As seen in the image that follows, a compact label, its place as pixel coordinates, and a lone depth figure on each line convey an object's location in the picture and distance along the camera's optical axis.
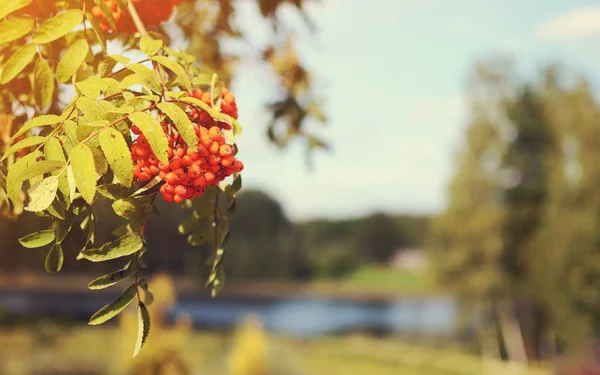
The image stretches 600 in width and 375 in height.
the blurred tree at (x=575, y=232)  18.58
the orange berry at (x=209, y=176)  1.34
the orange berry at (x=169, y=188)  1.33
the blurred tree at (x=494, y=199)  20.31
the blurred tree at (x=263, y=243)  38.78
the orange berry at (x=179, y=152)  1.33
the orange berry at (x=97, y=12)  1.62
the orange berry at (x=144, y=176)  1.36
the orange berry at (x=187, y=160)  1.32
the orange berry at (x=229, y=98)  1.54
